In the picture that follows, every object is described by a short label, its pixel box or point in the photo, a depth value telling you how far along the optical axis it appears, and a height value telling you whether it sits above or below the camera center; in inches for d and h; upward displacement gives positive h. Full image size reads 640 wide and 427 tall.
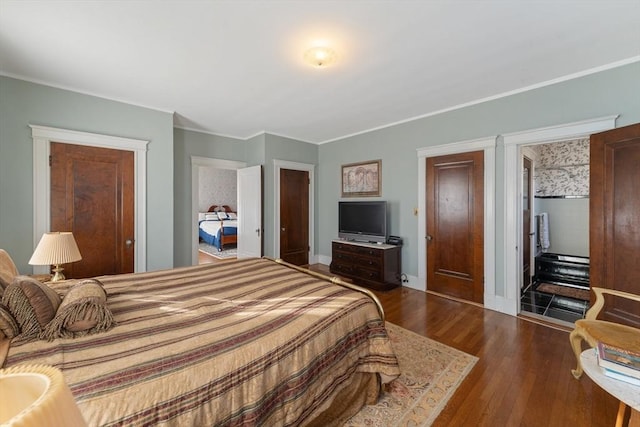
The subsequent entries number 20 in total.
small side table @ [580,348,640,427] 47.8 -33.3
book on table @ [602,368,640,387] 50.7 -32.2
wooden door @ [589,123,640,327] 89.0 -1.6
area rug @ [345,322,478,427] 66.1 -50.4
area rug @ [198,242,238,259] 256.9 -41.7
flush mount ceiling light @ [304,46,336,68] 88.6 +53.1
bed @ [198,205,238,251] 279.7 -16.2
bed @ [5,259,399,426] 37.8 -24.0
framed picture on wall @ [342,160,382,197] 183.5 +24.0
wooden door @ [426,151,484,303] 136.3 -7.0
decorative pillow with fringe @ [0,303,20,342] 45.5 -19.5
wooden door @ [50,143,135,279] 117.3 +3.5
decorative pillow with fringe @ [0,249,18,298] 55.2 -14.7
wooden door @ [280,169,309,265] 203.6 -3.3
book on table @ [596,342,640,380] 51.9 -30.2
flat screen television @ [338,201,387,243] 170.7 -6.3
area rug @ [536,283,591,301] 146.4 -46.0
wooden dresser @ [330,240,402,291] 157.9 -32.4
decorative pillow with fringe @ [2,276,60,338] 47.4 -17.3
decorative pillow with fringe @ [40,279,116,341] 47.8 -19.9
